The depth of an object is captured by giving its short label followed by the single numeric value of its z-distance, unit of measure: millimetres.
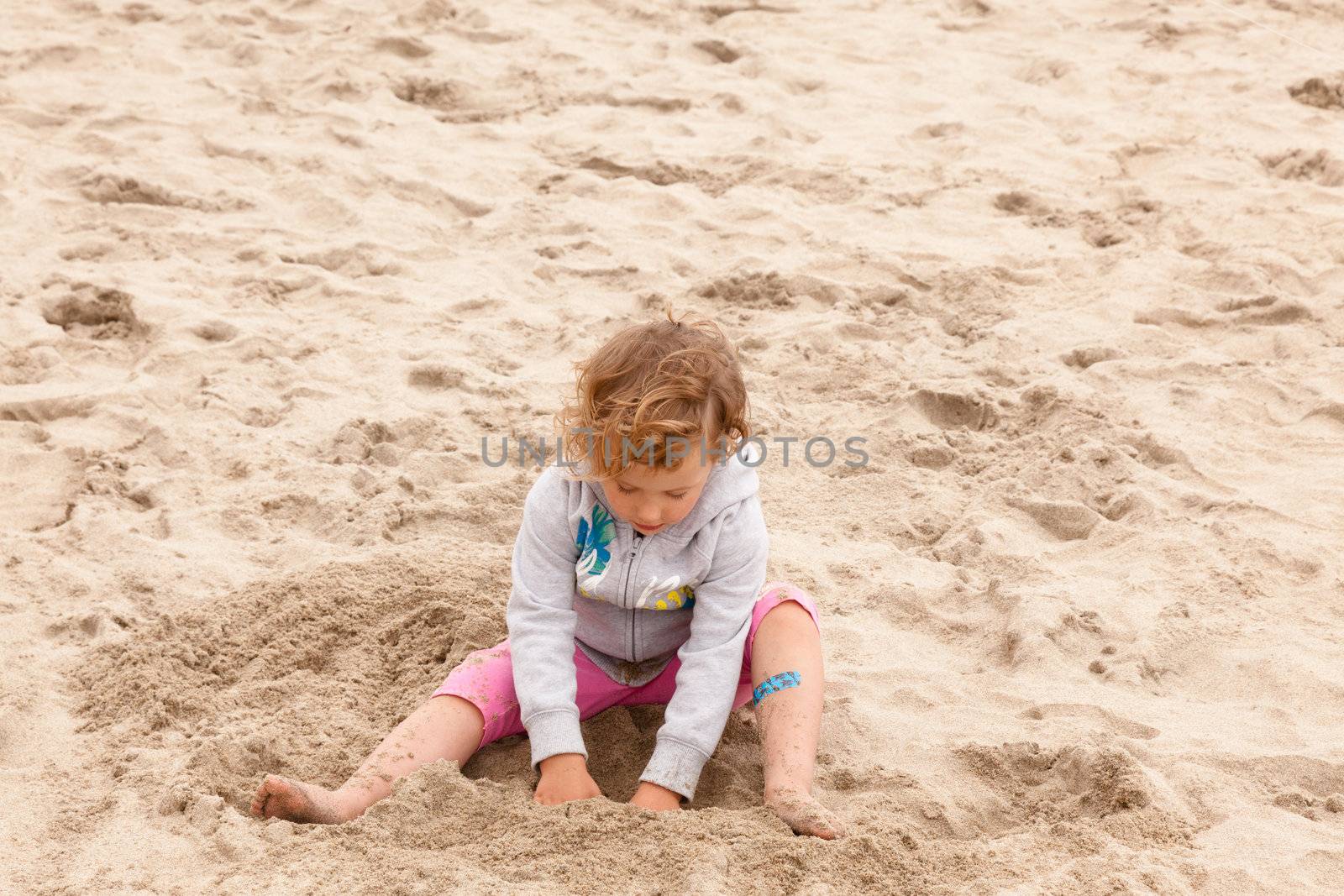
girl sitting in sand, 2127
